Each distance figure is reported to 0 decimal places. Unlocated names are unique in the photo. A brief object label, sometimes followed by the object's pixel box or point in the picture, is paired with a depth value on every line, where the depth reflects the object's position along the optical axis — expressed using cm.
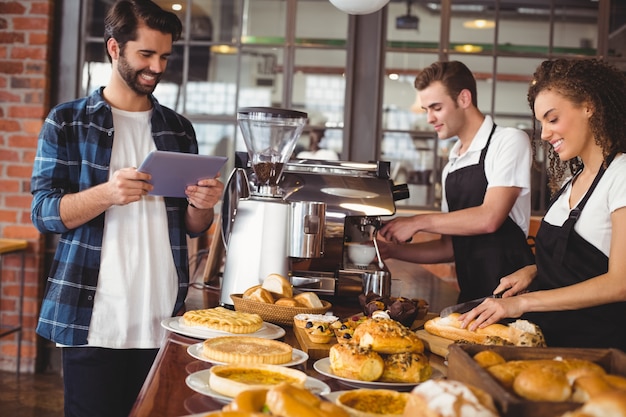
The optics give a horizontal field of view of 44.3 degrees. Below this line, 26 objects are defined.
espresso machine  205
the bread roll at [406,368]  133
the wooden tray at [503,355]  97
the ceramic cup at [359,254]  234
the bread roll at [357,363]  132
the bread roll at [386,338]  139
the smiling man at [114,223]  208
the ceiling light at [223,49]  457
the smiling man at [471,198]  273
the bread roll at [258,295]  186
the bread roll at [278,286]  192
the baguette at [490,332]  152
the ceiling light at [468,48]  449
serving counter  117
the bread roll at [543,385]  95
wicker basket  183
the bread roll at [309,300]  189
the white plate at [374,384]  132
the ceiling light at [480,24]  450
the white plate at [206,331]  165
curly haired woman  188
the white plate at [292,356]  140
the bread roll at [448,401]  87
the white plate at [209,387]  118
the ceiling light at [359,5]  241
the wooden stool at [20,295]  421
